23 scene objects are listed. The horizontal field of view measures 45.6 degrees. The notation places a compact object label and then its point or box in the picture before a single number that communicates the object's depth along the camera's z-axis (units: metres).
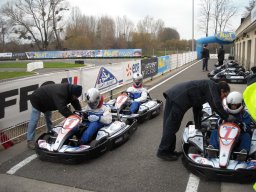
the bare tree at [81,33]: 63.34
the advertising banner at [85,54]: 45.12
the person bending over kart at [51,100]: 5.48
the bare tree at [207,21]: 55.38
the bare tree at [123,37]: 62.58
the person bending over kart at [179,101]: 4.71
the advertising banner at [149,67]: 15.32
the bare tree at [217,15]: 54.72
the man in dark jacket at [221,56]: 20.72
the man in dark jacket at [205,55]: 20.53
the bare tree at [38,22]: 64.81
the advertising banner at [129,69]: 12.38
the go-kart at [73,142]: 4.82
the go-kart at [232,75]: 14.32
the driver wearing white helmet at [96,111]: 5.57
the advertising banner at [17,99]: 5.89
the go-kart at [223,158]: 4.05
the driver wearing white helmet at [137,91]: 8.00
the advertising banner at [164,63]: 19.29
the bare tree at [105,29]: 70.18
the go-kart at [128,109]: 7.25
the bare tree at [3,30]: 66.94
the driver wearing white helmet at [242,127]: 4.51
